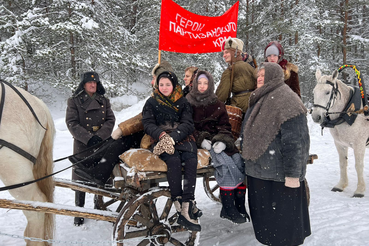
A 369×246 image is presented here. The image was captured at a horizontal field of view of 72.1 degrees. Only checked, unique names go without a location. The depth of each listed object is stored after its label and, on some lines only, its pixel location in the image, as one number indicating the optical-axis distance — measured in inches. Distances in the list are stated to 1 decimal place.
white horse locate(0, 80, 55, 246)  106.0
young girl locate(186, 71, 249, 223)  119.2
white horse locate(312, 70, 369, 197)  189.2
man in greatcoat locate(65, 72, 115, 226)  152.2
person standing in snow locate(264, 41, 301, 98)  156.1
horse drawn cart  101.5
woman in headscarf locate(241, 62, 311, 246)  99.3
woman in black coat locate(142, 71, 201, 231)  110.0
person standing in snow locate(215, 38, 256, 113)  154.0
